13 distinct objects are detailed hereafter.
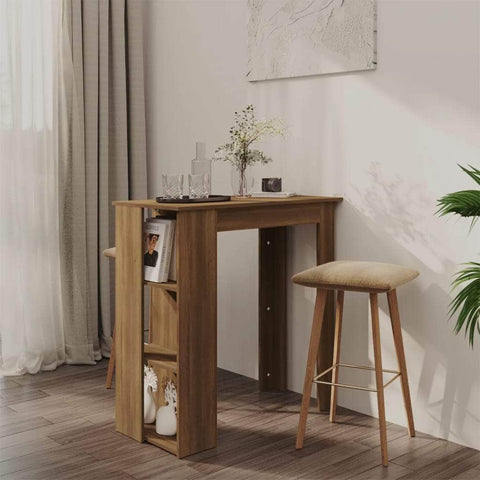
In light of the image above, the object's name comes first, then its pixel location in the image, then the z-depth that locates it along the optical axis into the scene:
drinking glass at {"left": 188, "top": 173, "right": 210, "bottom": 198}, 2.95
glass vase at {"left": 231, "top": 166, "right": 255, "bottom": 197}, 3.25
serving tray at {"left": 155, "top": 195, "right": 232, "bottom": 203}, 2.83
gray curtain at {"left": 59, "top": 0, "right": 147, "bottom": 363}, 3.93
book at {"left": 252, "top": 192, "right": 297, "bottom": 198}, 3.24
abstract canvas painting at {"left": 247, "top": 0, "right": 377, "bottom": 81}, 3.11
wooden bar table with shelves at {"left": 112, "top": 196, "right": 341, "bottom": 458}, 2.75
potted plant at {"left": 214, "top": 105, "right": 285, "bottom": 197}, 3.25
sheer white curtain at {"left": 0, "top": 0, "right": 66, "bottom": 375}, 3.75
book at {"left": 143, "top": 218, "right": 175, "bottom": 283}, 2.79
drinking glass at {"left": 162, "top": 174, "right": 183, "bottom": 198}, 2.93
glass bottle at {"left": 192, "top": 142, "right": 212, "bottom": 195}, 3.08
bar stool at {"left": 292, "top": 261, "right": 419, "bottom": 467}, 2.71
